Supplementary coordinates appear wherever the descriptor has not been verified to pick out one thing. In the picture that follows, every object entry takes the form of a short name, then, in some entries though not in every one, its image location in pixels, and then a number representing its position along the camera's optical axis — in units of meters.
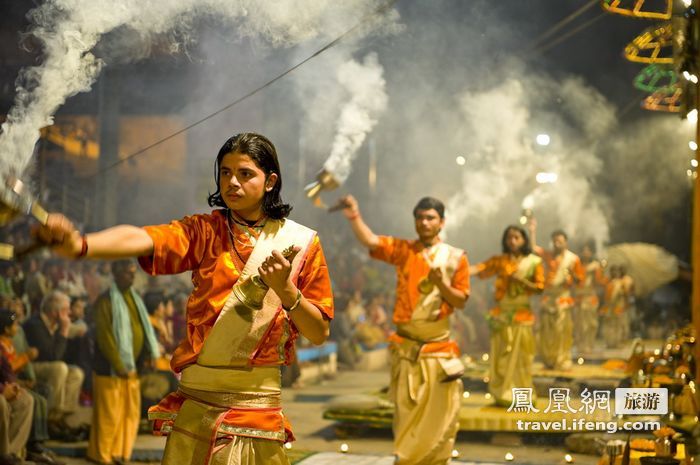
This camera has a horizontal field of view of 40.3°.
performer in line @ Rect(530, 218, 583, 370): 11.73
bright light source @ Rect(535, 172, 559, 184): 12.68
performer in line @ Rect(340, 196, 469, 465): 6.56
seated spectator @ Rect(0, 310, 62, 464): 6.89
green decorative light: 11.41
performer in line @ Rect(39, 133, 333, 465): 3.48
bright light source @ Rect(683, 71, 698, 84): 5.10
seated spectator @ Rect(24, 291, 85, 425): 7.73
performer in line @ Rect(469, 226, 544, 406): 9.33
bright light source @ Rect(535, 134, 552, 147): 12.32
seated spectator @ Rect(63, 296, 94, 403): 7.95
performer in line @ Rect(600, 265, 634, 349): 12.80
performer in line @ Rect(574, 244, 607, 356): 12.66
